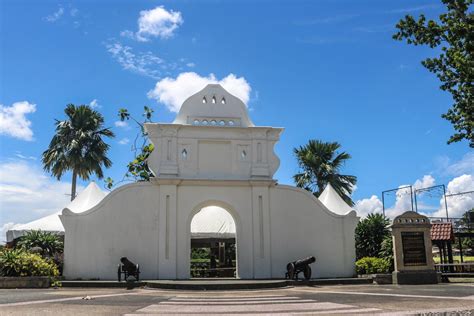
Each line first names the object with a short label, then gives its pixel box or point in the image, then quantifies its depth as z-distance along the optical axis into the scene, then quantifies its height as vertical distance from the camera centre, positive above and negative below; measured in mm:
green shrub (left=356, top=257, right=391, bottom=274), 23188 -709
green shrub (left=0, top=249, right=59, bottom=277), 18875 -296
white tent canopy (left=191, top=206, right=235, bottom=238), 26698 +1637
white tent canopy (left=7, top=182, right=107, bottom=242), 23156 +2217
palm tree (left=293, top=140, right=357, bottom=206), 34281 +5781
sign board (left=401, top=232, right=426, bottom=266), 20375 +14
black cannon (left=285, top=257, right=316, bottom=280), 20406 -687
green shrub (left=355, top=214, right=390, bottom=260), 27156 +895
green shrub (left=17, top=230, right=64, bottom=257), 24328 +731
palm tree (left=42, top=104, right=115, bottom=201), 34750 +7800
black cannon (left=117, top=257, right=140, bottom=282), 20094 -570
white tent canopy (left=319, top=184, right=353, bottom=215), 24556 +2499
